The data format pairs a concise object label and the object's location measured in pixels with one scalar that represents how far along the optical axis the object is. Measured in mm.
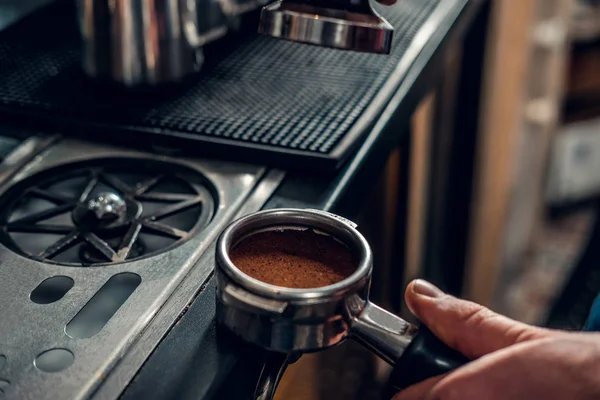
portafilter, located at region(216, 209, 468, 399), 609
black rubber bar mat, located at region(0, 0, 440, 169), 1001
